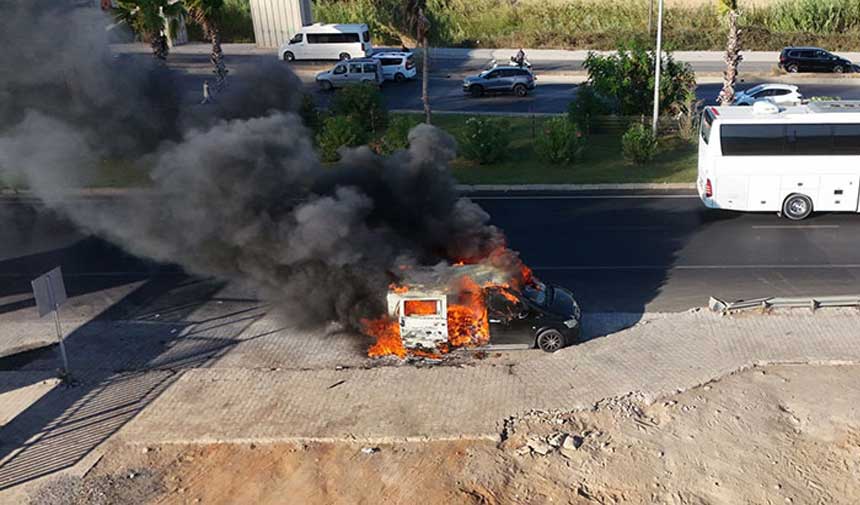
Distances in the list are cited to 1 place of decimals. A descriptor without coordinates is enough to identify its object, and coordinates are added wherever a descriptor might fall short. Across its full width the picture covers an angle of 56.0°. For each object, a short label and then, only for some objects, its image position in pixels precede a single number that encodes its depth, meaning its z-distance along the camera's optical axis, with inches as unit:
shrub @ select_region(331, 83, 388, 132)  1211.2
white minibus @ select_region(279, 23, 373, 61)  1701.5
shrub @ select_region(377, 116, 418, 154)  1028.5
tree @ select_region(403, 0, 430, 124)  1135.6
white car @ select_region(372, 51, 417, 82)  1603.1
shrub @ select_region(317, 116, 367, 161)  1058.1
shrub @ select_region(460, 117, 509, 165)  1082.1
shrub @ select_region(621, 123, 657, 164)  1050.7
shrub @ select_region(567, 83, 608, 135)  1190.3
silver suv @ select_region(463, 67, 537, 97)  1472.7
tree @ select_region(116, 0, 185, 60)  1045.8
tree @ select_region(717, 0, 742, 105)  1109.1
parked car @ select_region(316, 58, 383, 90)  1504.7
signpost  539.5
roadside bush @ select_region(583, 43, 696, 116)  1183.6
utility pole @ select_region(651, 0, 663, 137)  1057.5
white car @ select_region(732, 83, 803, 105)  1225.5
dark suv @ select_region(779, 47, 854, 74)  1582.2
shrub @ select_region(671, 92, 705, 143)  1155.3
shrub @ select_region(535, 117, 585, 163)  1062.4
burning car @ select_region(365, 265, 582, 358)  564.4
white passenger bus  823.7
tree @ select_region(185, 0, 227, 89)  1173.7
